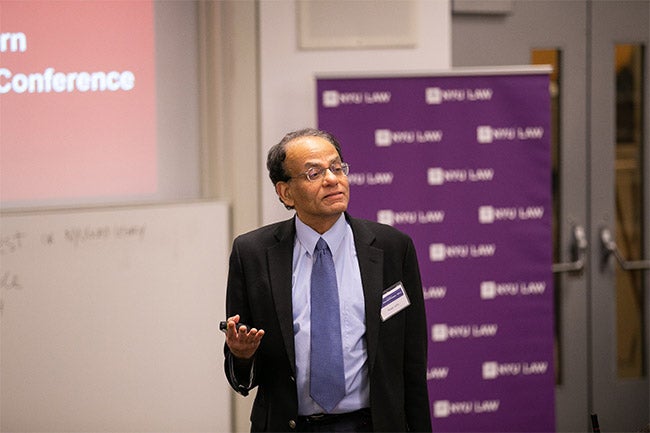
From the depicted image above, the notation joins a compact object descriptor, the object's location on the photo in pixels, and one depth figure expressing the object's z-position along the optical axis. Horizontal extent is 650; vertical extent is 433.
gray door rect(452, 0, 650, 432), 9.05
